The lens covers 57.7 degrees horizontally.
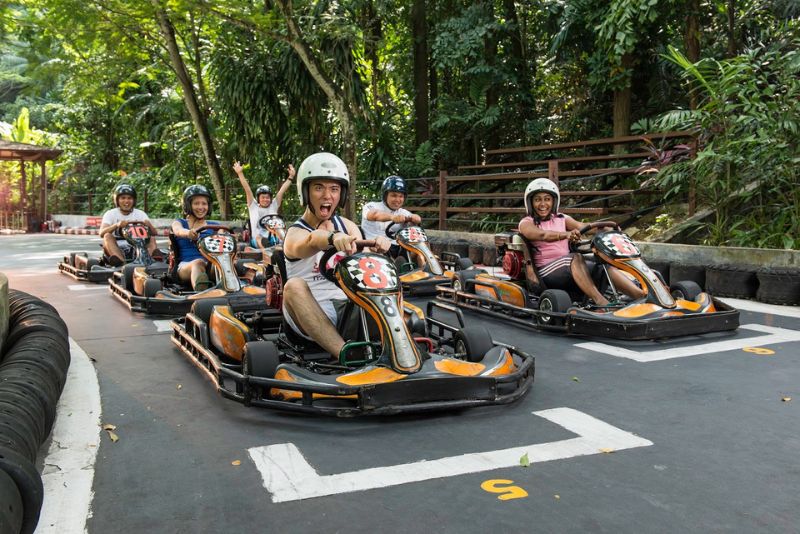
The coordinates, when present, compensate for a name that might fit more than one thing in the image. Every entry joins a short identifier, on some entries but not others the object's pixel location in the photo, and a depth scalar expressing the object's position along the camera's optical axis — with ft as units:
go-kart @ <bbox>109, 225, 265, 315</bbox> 22.34
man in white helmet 13.48
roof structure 75.51
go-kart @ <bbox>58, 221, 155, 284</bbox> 30.66
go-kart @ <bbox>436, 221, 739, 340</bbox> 17.49
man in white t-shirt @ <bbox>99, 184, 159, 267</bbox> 31.14
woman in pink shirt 20.18
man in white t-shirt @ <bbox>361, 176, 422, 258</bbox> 29.12
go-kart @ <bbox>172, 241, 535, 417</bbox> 11.50
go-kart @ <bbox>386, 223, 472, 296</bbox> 26.96
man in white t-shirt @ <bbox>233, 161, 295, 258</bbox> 36.42
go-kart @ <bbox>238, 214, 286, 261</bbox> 33.35
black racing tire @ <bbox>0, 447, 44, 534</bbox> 7.29
